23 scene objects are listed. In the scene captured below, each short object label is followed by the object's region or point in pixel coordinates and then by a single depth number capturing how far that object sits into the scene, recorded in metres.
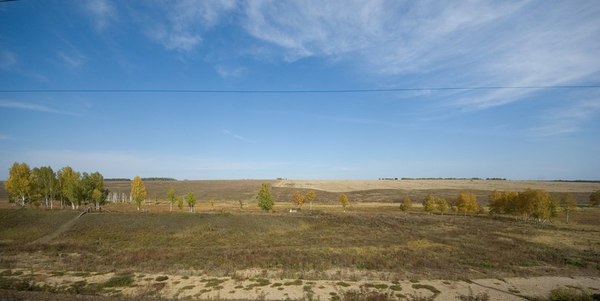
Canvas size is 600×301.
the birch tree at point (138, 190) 87.34
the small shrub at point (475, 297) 22.46
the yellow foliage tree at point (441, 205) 96.91
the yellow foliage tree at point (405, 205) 100.81
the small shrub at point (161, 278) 27.50
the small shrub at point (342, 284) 25.67
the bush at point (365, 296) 21.33
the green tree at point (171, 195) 94.01
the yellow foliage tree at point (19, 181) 75.81
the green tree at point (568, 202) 83.81
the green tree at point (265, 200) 84.25
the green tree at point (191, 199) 88.31
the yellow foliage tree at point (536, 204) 77.69
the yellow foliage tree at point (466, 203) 95.50
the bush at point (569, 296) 22.60
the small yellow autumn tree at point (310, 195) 118.31
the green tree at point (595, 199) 111.75
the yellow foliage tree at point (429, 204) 95.69
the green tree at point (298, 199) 109.88
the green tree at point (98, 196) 76.81
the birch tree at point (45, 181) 80.94
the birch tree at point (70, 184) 76.06
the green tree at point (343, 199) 108.92
